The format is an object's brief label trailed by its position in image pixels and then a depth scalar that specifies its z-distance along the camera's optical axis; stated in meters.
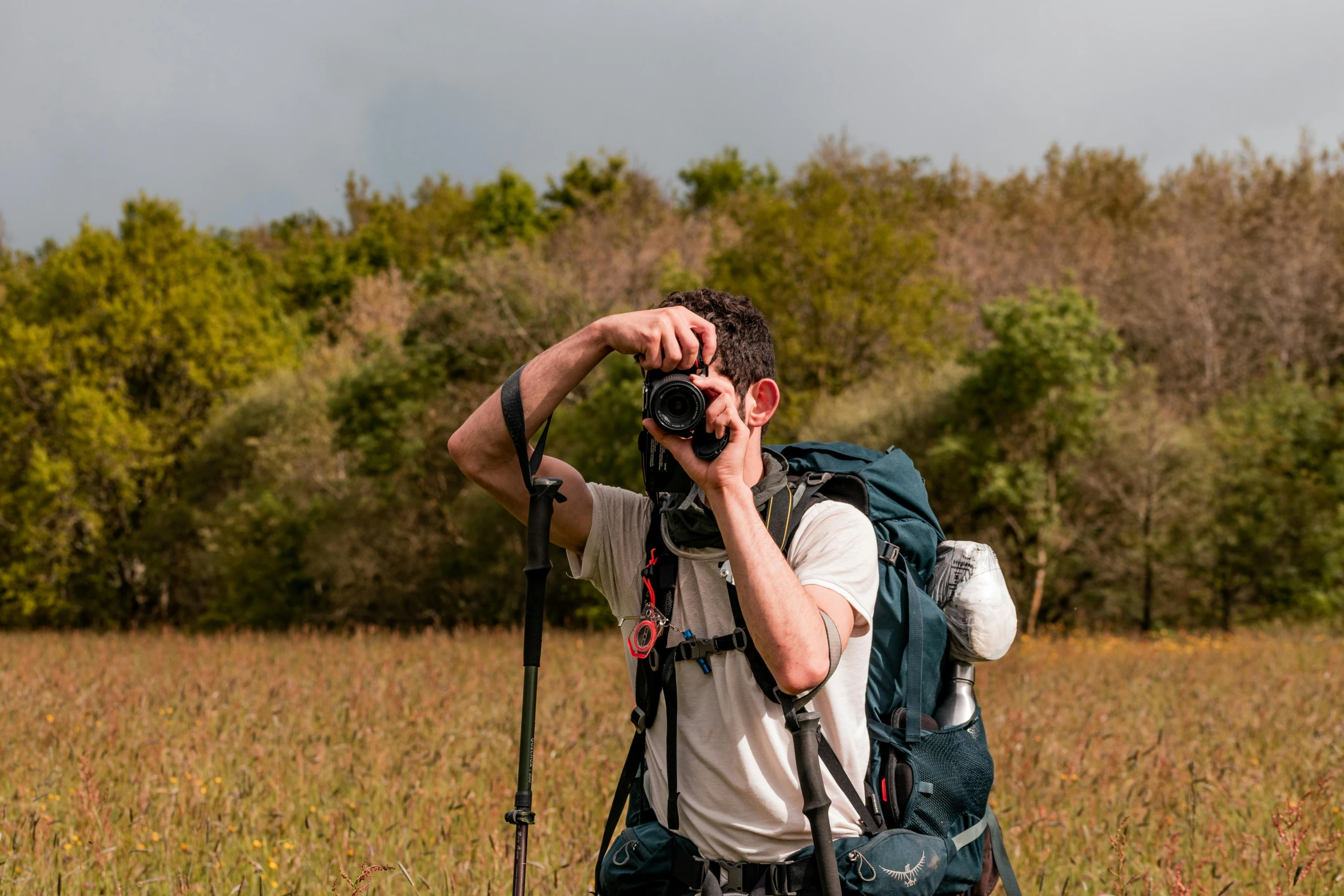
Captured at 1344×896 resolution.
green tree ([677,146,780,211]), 53.12
